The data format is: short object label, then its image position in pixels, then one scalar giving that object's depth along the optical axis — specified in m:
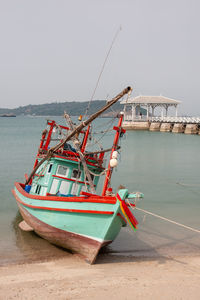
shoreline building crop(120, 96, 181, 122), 68.96
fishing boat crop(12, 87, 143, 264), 9.14
